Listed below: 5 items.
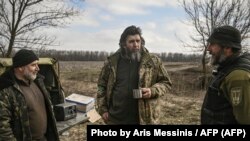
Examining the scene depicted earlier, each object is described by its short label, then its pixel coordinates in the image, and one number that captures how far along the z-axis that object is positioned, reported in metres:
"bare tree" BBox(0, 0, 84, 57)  10.72
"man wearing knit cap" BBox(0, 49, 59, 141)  3.70
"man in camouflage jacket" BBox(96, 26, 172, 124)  4.30
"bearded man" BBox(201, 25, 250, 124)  3.15
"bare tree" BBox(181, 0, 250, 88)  18.55
